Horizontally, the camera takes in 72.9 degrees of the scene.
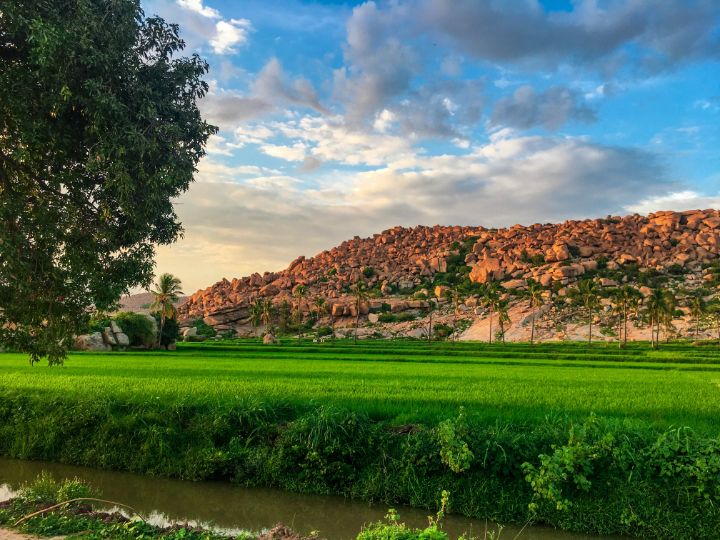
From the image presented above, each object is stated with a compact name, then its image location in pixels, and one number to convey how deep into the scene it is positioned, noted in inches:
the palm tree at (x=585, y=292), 3909.9
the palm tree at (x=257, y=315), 4281.5
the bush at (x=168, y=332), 2384.4
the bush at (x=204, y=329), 4264.5
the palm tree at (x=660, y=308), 2851.9
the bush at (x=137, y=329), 2295.8
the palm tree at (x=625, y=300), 3193.9
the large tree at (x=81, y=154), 389.4
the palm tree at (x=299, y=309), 4462.6
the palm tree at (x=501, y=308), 3395.7
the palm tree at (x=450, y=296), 5059.1
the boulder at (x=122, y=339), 2178.9
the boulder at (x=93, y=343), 1943.9
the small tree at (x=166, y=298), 2491.4
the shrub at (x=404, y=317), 4756.6
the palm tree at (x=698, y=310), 3282.5
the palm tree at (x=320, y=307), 4600.6
